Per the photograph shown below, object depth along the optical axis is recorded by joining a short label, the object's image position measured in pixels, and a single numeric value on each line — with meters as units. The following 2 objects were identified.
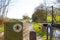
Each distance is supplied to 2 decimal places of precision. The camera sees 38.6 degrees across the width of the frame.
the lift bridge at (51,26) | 1.95
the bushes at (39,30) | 3.97
